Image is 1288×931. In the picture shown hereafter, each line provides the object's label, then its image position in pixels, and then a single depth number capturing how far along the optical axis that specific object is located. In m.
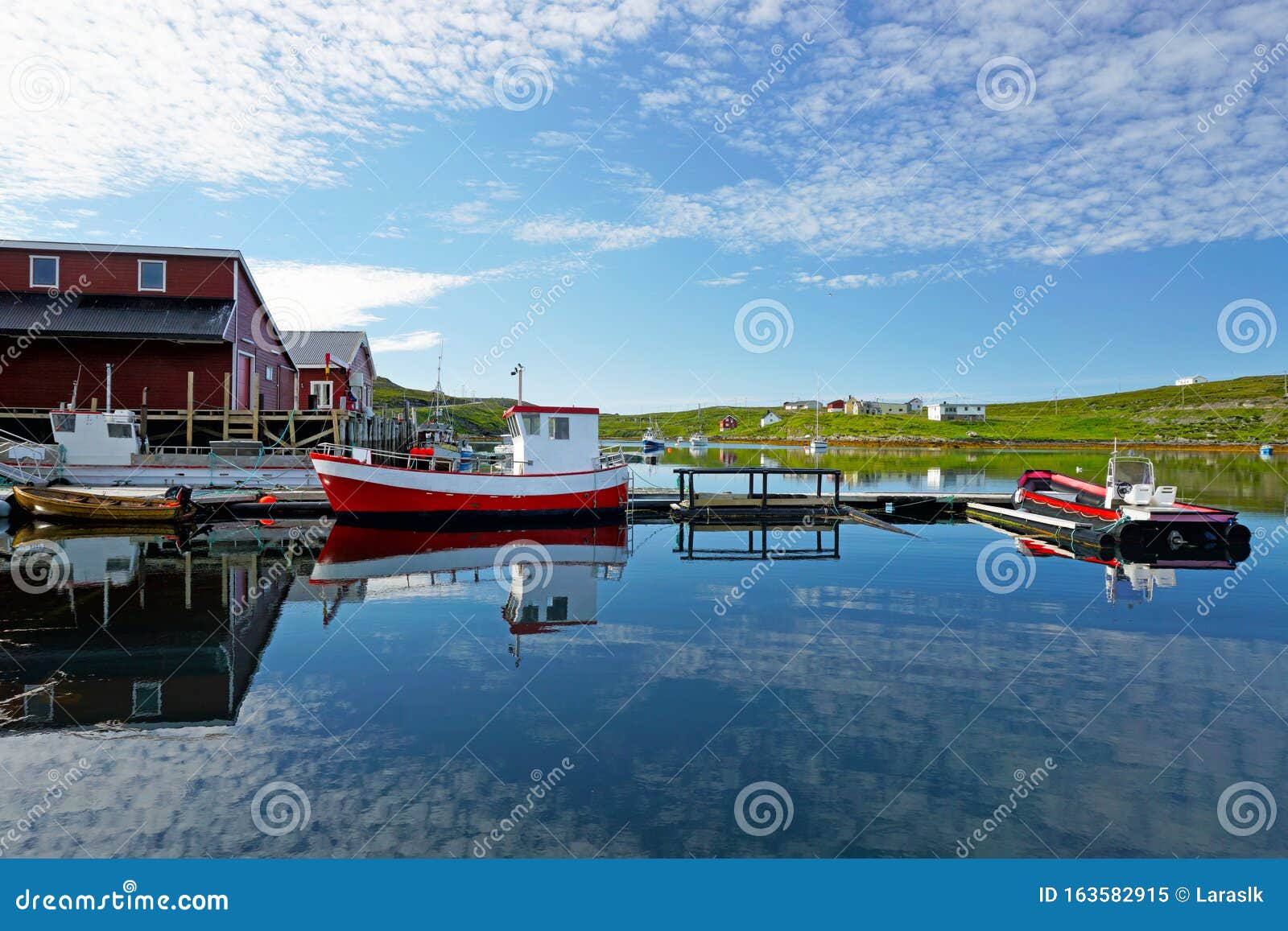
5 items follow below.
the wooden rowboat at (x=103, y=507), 24.28
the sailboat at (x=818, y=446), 96.71
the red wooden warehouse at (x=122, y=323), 32.84
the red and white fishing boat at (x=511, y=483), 26.09
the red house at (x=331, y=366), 48.91
